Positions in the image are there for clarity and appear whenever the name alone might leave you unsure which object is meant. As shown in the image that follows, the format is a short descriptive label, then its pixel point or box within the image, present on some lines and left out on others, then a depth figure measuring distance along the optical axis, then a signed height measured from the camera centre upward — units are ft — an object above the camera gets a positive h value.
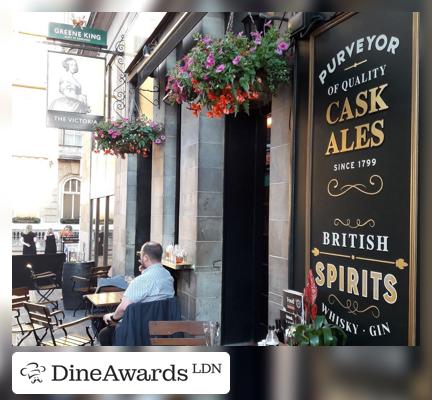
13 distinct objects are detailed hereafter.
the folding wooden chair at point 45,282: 27.28 -5.97
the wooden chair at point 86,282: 26.58 -5.39
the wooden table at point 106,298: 17.06 -4.25
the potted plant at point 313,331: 7.50 -2.40
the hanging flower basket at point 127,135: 21.20 +3.75
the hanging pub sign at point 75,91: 22.62 +6.74
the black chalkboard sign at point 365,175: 7.69 +0.74
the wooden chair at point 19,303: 16.03 -4.16
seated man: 13.71 -2.77
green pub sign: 22.62 +10.82
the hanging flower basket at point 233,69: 10.17 +3.62
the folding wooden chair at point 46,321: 15.20 -4.62
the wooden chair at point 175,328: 10.85 -3.37
